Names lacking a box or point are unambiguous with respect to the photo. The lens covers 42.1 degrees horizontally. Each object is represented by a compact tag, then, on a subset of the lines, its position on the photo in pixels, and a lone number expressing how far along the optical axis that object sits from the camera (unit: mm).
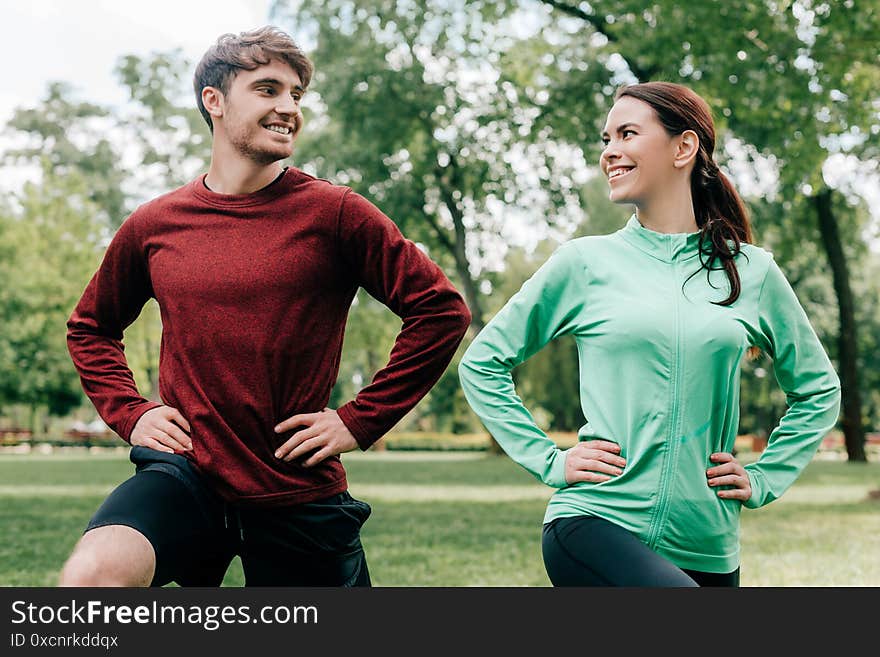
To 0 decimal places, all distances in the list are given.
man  3750
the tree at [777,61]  17828
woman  3416
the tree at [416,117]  32406
